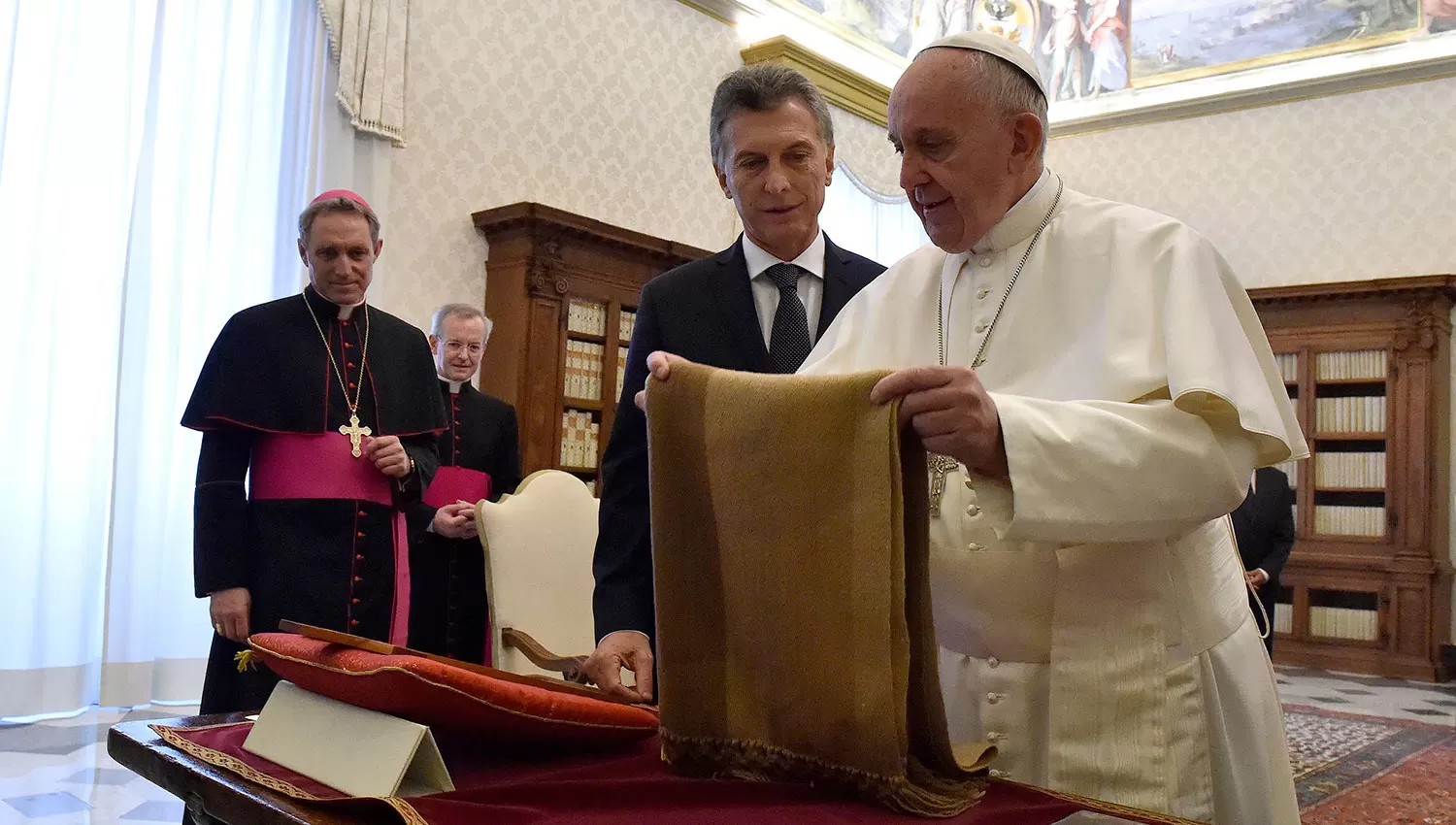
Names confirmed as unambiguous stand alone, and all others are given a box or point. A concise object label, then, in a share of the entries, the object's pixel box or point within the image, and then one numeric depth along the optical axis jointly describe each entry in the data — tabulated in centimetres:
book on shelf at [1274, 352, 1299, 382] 1098
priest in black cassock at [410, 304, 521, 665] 446
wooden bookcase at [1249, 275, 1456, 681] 1026
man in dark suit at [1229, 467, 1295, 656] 683
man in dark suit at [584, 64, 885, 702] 195
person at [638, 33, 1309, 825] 128
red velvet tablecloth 105
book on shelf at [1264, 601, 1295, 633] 1070
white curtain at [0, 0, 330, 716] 586
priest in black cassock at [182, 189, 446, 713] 309
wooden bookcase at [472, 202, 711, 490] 759
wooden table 109
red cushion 117
